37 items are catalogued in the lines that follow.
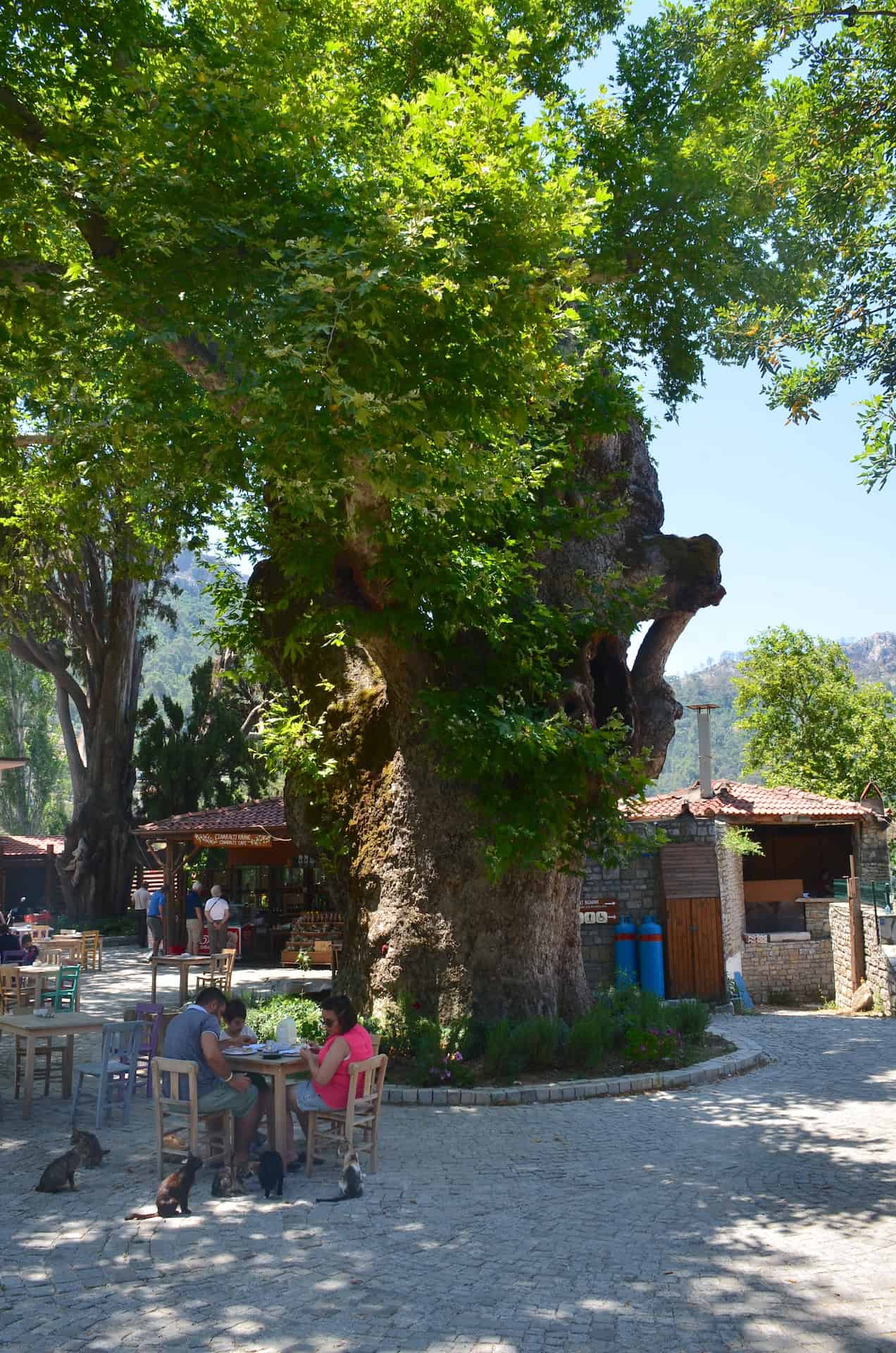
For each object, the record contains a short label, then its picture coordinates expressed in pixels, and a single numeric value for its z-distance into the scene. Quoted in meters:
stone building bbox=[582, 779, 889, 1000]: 16.16
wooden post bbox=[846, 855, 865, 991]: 17.56
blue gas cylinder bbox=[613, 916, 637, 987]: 16.06
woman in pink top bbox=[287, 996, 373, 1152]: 7.23
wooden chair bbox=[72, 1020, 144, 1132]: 8.55
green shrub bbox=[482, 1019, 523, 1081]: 10.02
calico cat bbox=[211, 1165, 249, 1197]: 6.70
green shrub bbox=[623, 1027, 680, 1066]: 10.71
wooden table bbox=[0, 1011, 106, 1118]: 8.95
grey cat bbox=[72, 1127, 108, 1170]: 7.26
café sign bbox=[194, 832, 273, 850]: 22.53
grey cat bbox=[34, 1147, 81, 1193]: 6.74
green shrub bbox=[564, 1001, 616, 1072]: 10.48
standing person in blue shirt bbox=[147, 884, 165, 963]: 25.09
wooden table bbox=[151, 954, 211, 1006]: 14.61
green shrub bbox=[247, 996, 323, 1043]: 11.15
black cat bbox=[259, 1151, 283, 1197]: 6.64
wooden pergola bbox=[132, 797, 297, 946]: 22.47
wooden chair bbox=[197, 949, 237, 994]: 15.29
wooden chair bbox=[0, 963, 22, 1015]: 12.30
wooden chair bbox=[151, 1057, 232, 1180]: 6.89
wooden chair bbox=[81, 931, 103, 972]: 20.27
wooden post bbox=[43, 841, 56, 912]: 40.50
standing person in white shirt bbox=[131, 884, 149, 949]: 28.03
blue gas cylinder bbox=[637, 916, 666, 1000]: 15.91
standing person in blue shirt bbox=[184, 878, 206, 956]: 23.31
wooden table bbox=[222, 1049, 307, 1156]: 7.21
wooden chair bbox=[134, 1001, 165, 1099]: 9.67
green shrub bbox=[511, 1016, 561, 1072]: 10.27
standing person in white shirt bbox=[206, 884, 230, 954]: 19.78
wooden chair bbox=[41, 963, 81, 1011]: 11.60
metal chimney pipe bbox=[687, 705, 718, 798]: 20.89
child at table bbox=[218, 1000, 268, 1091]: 7.86
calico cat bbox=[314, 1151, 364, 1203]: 6.60
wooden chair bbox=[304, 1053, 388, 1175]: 7.03
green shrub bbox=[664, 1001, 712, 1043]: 11.87
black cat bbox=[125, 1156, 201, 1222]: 6.18
